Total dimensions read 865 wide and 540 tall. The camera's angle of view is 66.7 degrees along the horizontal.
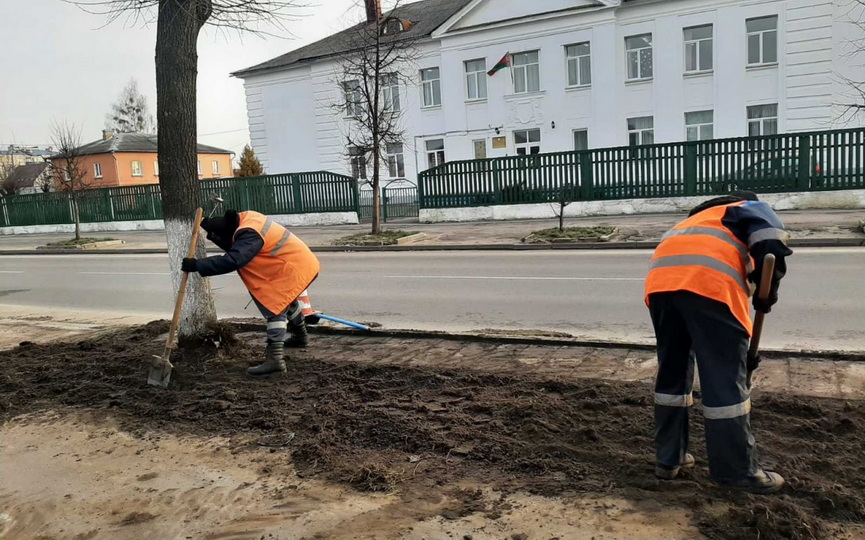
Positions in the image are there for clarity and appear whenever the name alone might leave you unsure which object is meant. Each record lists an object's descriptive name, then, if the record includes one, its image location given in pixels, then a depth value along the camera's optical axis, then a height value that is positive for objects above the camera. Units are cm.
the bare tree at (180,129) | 605 +78
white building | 2462 +450
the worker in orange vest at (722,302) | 300 -58
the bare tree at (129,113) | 6419 +1012
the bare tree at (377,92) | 1869 +411
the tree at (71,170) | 2328 +187
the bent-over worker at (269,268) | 546 -51
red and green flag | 2856 +554
